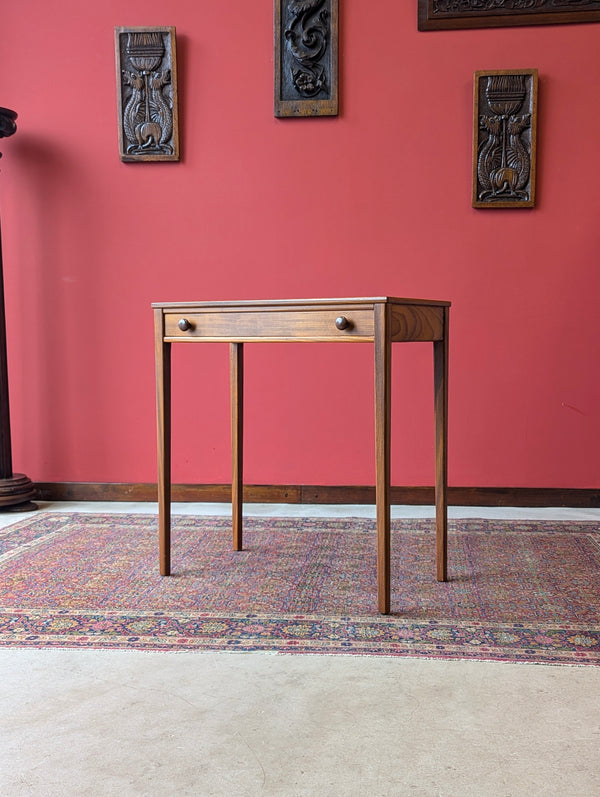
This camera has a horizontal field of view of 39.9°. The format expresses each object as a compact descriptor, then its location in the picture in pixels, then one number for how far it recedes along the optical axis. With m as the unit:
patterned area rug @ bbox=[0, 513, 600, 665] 1.89
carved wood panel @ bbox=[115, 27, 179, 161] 3.28
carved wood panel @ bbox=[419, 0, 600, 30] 3.11
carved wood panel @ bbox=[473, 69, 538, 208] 3.13
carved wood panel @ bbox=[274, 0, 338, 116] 3.21
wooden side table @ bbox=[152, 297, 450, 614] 2.02
